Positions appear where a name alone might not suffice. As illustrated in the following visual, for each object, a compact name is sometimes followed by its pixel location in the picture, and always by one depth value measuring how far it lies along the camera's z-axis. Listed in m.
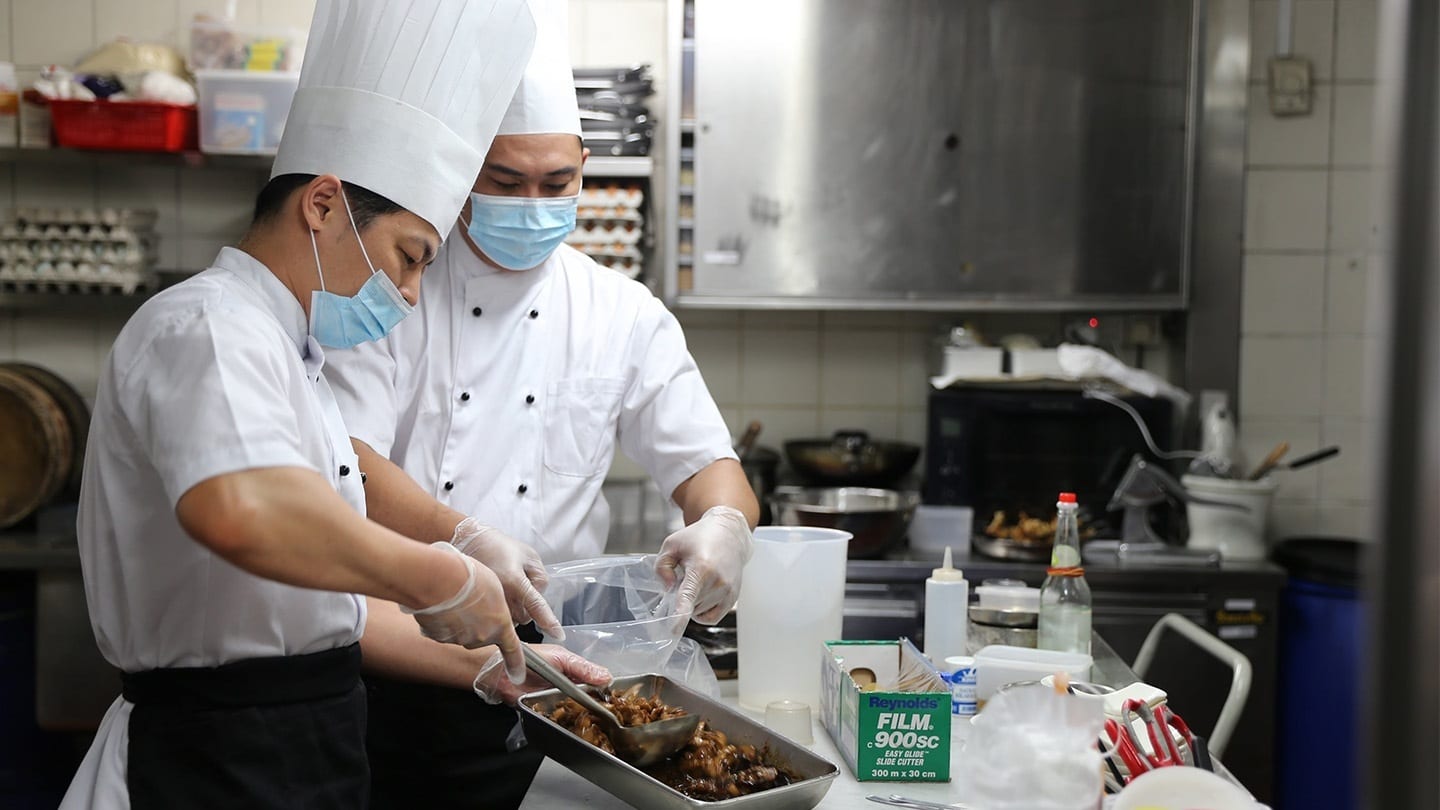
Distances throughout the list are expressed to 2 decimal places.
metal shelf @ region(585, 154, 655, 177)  3.59
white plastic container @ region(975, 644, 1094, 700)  1.75
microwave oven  3.49
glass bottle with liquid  1.93
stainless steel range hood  3.61
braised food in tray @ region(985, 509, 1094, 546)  3.34
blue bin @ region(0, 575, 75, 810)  3.31
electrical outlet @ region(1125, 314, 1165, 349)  3.90
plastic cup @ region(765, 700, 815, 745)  1.66
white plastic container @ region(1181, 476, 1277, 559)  3.40
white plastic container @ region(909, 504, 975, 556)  3.45
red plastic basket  3.53
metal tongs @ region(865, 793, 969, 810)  1.43
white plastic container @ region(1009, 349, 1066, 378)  3.58
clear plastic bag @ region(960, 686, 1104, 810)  1.16
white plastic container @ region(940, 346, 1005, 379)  3.60
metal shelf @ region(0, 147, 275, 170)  3.59
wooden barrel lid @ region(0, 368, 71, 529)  3.42
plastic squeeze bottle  1.92
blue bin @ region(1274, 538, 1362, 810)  3.24
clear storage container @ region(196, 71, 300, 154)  3.54
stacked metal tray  3.59
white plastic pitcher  1.84
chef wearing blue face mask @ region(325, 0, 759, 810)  2.03
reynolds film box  1.52
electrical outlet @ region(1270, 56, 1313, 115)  3.72
